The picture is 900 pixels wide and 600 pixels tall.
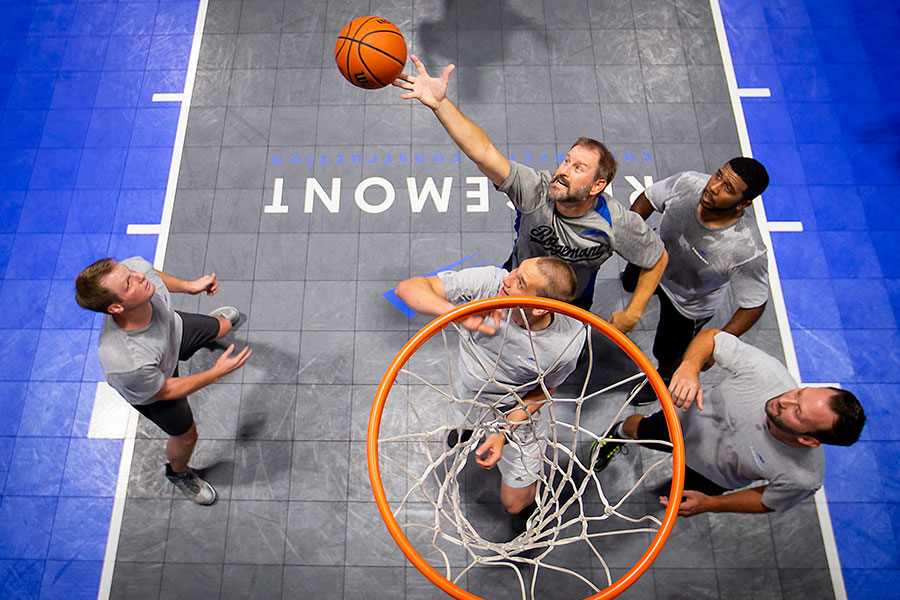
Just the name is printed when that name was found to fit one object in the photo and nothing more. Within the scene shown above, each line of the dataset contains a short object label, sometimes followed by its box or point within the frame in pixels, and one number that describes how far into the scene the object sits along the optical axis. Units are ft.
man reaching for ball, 10.41
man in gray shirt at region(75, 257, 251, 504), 10.27
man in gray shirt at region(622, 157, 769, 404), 10.69
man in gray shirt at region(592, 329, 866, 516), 8.80
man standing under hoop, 9.96
